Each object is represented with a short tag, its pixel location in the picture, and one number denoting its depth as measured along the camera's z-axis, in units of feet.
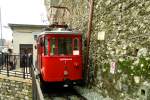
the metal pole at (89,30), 16.80
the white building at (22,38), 33.73
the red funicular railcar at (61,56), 15.32
